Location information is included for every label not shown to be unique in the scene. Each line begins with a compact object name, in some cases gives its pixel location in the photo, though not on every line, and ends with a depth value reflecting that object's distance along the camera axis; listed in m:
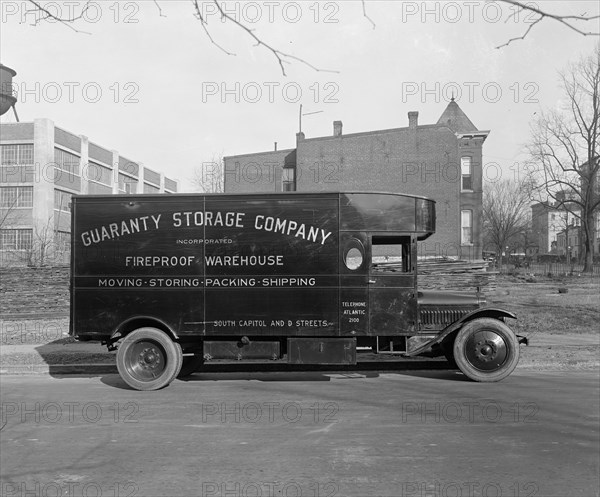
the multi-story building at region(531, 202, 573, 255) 75.19
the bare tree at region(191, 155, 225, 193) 47.97
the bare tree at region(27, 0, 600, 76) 2.71
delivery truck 9.37
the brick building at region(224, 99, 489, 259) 39.09
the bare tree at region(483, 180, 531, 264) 60.66
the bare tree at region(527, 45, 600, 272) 44.34
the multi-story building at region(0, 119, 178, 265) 46.72
